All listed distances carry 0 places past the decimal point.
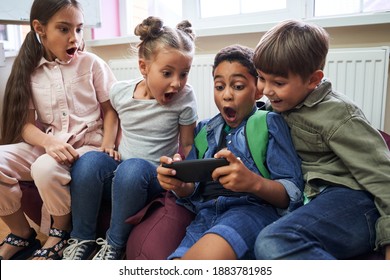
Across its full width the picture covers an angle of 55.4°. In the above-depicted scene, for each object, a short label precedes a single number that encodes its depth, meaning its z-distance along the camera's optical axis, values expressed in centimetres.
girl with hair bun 117
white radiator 151
